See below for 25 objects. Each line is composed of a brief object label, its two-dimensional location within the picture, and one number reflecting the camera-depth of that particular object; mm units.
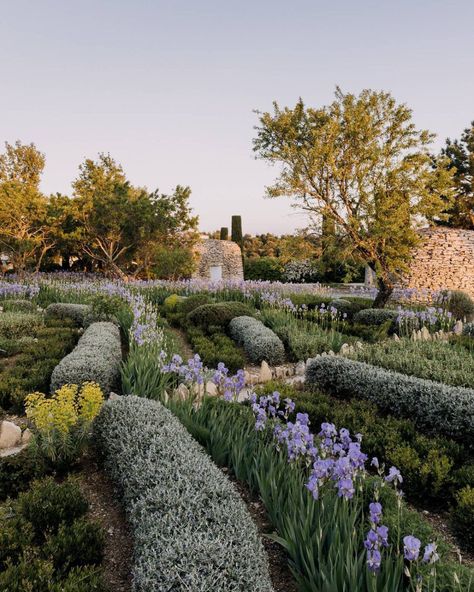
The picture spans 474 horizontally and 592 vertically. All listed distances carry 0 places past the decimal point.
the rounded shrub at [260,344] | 8344
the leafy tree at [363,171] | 13422
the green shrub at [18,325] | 9211
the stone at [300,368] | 7872
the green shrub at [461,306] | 12812
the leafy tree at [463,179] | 26781
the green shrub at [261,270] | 31094
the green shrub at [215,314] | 10555
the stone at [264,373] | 7223
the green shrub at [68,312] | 10930
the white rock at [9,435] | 4824
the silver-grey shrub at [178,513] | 2163
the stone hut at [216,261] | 28727
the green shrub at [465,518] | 3193
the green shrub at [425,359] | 6082
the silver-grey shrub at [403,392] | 4707
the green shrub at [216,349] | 7855
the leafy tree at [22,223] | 19969
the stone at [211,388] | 5984
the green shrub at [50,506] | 3141
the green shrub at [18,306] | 11809
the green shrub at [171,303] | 12748
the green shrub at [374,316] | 11388
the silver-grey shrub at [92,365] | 5664
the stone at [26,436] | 4934
